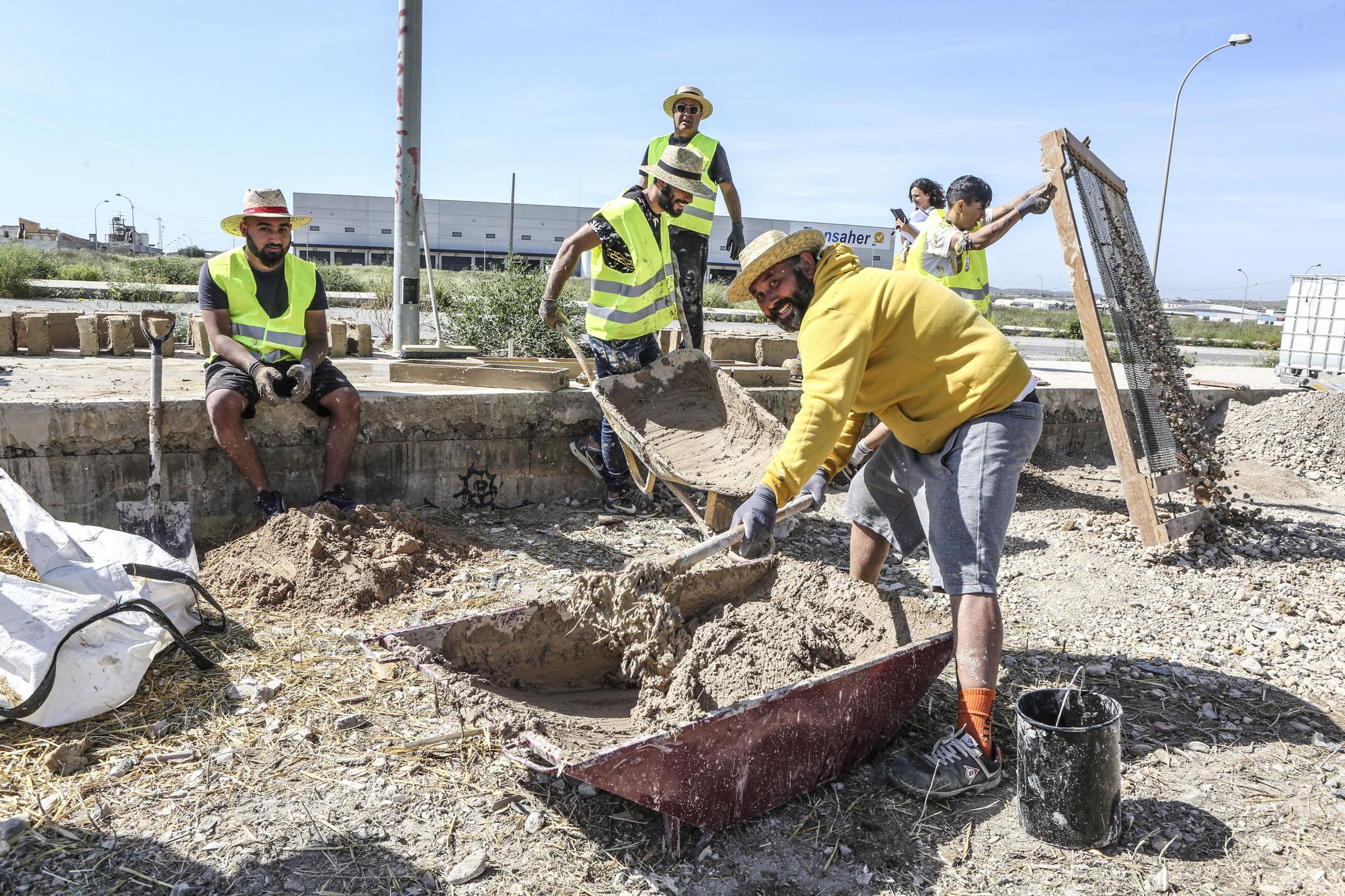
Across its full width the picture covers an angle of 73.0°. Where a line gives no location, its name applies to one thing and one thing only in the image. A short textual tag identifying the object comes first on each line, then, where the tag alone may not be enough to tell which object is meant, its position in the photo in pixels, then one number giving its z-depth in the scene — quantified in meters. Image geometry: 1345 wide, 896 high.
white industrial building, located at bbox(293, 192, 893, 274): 45.56
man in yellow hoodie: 2.71
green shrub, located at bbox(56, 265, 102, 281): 25.39
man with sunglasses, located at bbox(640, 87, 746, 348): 5.59
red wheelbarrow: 2.26
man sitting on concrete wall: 4.47
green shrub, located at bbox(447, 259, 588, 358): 8.46
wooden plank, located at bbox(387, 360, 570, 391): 5.55
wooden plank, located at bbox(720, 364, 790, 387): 6.26
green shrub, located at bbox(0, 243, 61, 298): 15.96
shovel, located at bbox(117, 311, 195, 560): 4.13
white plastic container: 10.28
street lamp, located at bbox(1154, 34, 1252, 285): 16.36
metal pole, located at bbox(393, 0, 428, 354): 7.07
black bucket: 2.49
